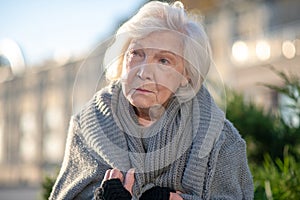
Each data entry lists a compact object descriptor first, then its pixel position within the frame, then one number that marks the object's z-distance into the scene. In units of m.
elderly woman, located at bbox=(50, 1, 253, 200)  2.70
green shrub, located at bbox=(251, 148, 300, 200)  3.55
